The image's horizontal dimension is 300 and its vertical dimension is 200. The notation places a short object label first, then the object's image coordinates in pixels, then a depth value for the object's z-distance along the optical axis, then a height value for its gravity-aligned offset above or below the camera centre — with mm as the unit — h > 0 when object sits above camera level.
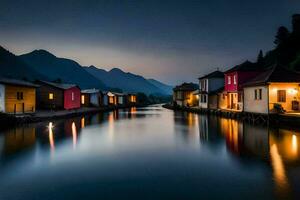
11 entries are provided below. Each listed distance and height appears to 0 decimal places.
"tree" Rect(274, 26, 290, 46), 67688 +17503
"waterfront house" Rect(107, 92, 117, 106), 83388 +1678
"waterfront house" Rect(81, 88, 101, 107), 65812 +1430
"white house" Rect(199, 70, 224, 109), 52969 +3028
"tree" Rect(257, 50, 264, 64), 81662 +14926
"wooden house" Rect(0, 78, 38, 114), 31281 +832
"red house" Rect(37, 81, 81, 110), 46247 +1456
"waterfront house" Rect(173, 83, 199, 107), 73438 +2022
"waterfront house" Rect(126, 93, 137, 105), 105800 +1925
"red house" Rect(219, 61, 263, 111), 41031 +3717
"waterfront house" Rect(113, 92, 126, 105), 92188 +1871
